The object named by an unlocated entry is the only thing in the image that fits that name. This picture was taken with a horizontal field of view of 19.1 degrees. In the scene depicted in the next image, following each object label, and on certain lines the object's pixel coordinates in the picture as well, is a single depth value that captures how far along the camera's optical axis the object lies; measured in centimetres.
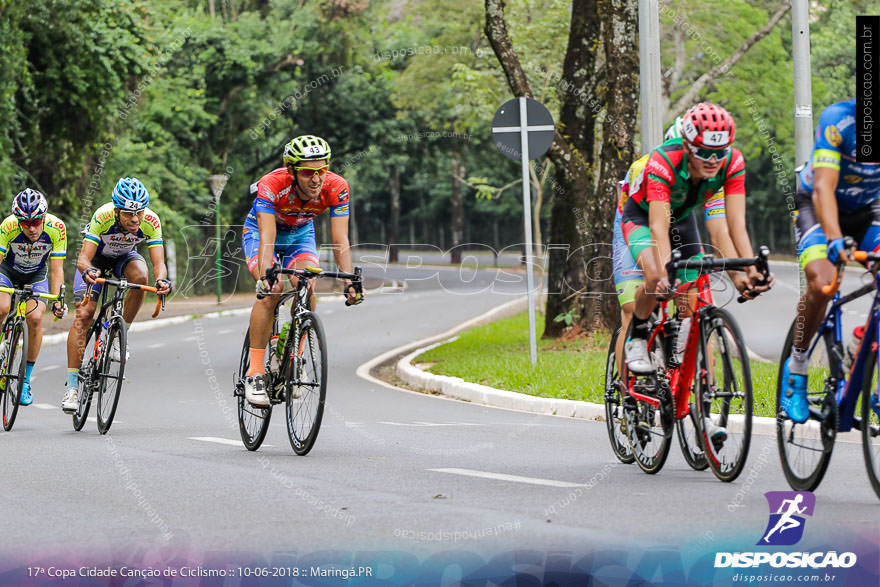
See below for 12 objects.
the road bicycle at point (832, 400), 1131
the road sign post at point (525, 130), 3046
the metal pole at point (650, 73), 2876
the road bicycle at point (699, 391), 1290
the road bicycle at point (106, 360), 2034
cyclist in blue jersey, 1169
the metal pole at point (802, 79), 2655
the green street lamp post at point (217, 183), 7025
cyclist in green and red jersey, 1312
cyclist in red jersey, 1640
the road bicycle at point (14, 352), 2192
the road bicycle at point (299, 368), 1616
